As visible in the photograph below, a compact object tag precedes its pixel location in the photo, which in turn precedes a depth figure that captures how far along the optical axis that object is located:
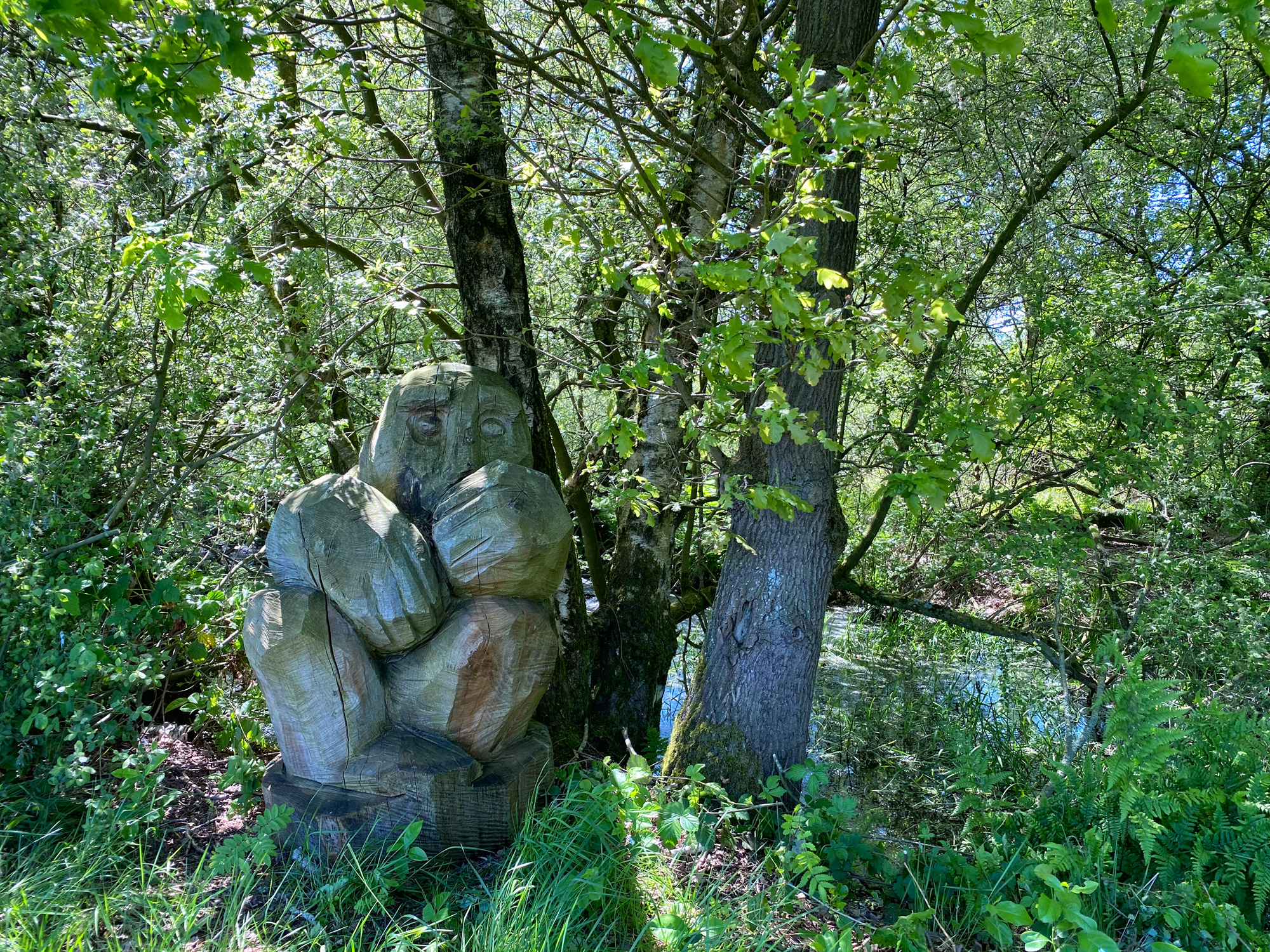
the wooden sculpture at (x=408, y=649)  2.98
